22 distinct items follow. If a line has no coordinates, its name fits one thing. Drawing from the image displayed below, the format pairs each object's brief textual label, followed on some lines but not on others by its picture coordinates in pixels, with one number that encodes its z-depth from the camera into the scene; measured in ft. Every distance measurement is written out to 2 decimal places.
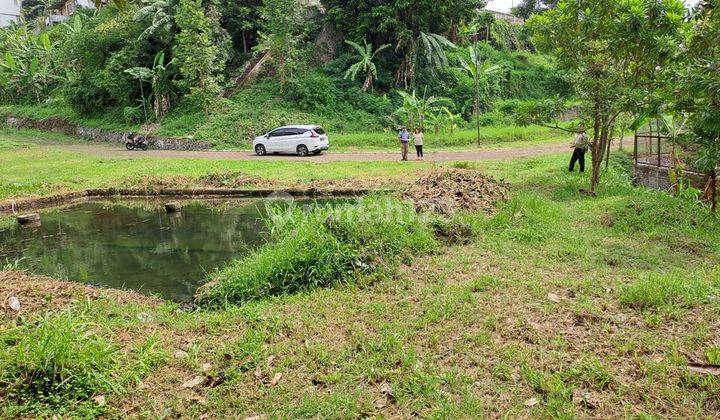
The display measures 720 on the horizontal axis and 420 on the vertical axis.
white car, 76.43
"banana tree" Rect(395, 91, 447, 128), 83.20
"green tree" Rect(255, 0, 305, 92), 91.81
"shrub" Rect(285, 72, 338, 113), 96.48
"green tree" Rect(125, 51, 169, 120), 94.68
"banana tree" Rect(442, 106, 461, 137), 89.23
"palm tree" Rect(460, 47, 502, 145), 85.92
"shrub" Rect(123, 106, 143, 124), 100.88
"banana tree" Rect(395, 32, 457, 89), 97.71
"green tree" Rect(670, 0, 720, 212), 23.99
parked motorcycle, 88.95
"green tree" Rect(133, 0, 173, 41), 95.96
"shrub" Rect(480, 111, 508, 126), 103.39
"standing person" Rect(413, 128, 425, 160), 66.69
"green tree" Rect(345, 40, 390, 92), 97.35
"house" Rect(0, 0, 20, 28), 191.52
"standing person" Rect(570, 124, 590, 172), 47.10
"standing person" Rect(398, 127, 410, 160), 65.82
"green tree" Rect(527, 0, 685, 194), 32.30
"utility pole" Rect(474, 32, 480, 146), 85.87
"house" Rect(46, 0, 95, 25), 181.06
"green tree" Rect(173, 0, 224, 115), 87.25
